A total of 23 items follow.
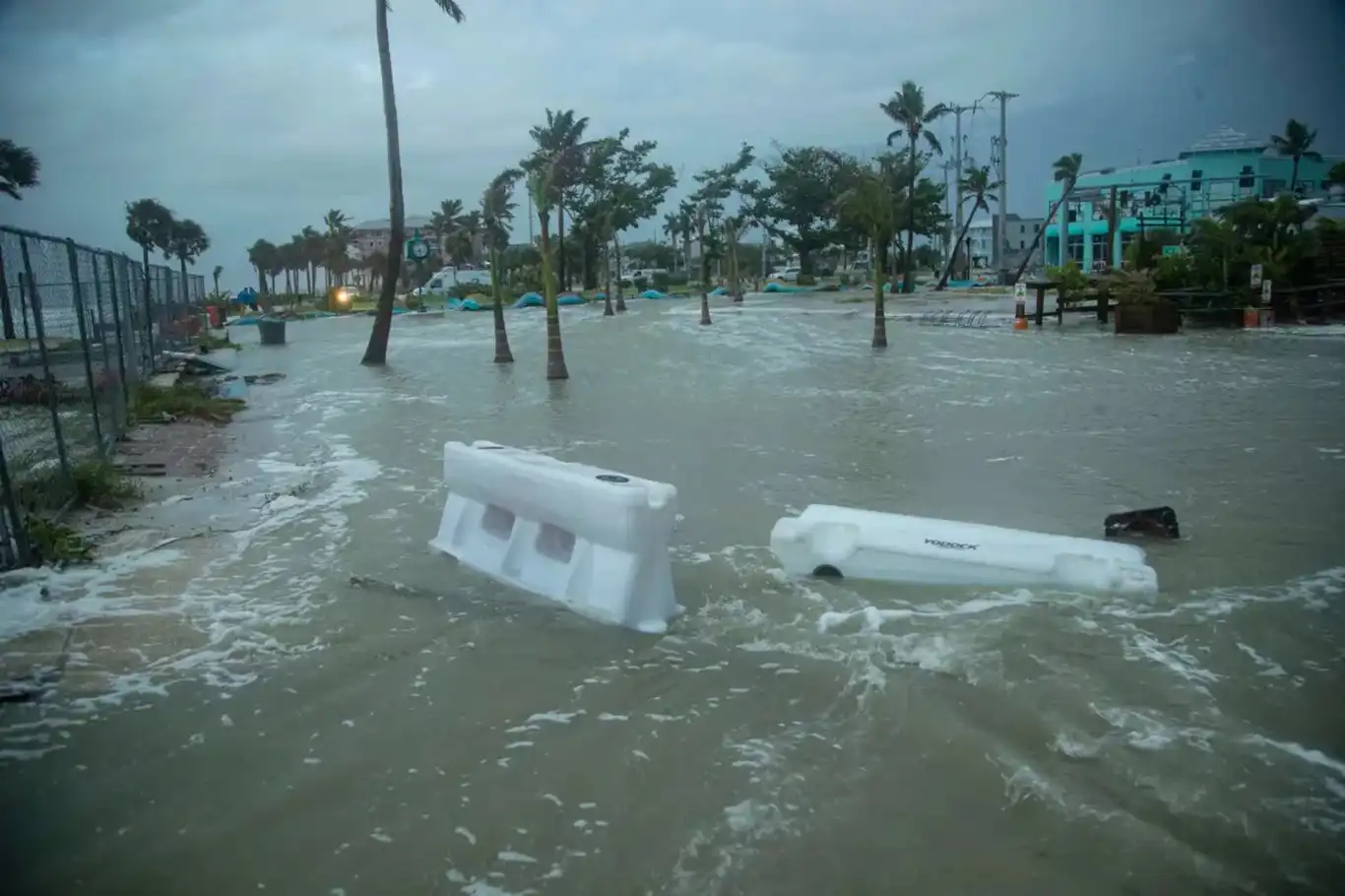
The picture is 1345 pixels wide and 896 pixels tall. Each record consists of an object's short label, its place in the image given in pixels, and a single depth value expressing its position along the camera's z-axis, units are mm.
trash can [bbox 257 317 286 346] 34375
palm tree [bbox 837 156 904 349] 27312
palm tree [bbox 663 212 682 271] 75712
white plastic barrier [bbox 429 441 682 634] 5570
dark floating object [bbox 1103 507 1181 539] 7297
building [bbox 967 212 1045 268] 98975
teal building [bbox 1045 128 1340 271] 32406
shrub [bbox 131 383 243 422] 14297
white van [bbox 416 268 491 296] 76188
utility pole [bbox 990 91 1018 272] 61819
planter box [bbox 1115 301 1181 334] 28141
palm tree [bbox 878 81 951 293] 54719
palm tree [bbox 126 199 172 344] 56031
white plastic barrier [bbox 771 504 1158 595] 6109
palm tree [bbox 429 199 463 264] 90188
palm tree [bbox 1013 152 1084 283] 67375
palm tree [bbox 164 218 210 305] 60650
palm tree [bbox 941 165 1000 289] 61906
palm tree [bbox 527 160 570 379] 18844
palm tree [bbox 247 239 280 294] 94750
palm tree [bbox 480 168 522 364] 23603
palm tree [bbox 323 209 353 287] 84106
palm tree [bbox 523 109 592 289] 53547
